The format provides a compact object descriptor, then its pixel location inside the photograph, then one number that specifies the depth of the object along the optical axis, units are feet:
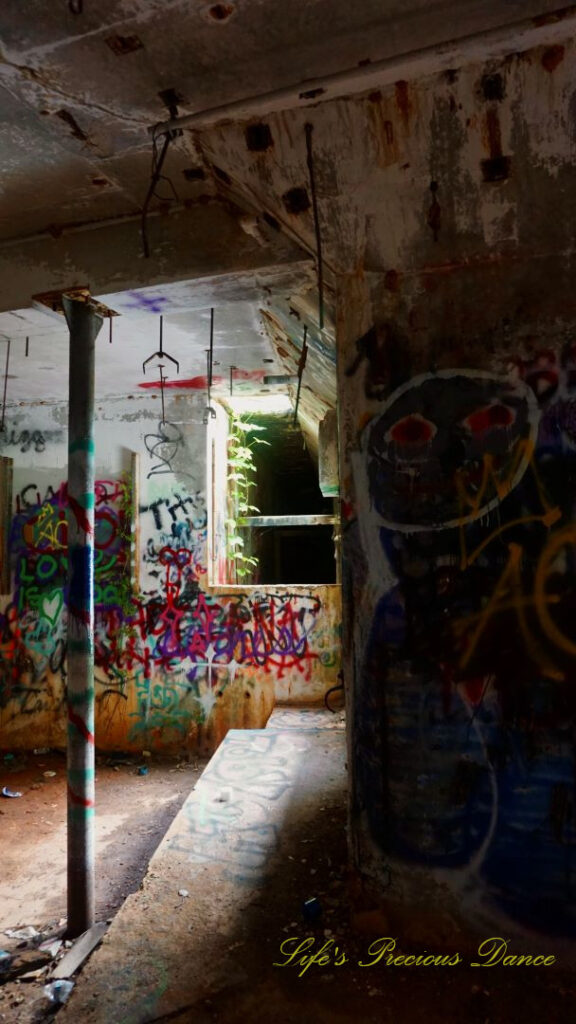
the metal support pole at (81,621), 11.50
